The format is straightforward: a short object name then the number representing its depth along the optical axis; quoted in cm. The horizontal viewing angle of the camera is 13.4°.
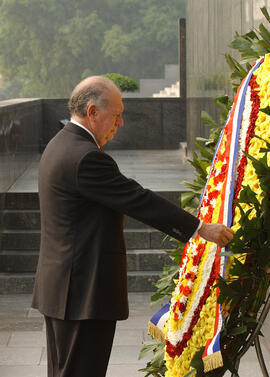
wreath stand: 461
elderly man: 487
